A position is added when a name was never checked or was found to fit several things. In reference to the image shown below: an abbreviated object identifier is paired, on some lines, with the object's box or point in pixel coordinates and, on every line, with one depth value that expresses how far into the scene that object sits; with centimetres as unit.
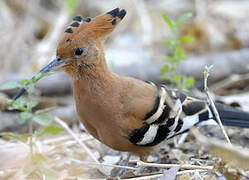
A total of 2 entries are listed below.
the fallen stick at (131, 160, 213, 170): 564
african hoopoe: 627
